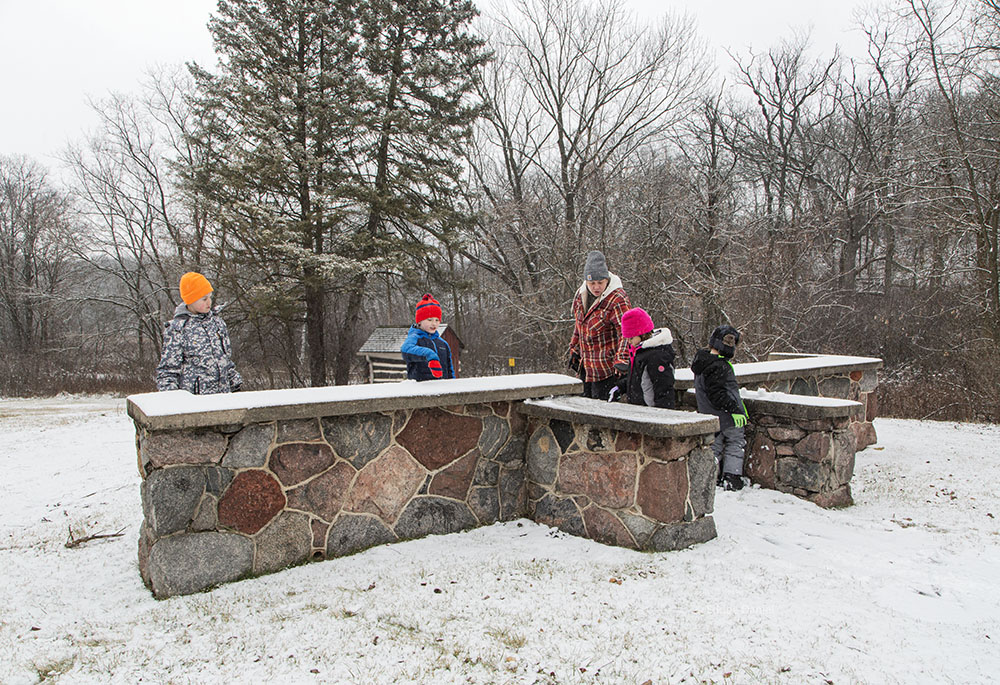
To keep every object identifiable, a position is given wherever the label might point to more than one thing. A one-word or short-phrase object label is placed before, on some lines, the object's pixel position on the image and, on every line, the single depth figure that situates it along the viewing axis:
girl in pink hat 4.84
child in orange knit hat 4.11
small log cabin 17.06
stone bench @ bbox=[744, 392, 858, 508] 4.60
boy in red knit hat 4.29
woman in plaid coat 4.95
